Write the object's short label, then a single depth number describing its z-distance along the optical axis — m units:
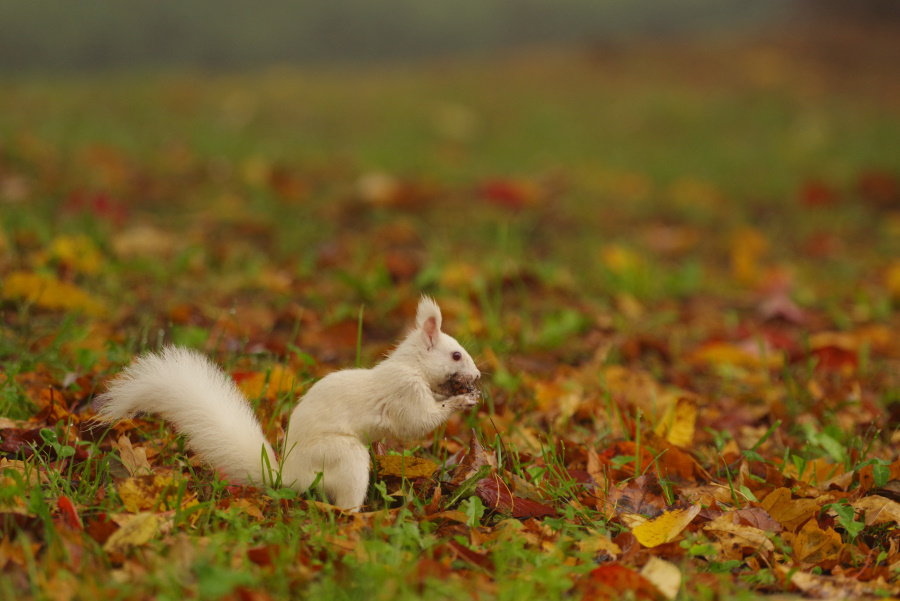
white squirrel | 3.88
